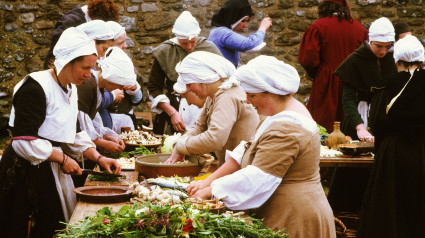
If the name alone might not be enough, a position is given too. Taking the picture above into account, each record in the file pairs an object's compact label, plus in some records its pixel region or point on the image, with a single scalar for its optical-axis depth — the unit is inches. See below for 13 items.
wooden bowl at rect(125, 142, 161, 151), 188.4
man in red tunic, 261.6
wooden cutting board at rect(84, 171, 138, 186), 144.6
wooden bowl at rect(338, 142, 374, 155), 198.4
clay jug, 210.5
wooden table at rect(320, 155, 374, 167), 194.2
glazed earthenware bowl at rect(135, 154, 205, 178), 140.2
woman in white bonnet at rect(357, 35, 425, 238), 184.4
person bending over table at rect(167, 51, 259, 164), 152.0
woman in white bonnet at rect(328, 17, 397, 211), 229.1
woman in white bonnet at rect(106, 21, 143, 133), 222.5
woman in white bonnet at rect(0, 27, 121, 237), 135.1
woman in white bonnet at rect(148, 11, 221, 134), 236.7
